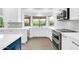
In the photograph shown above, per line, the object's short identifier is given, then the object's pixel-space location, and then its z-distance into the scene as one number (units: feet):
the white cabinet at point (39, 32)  15.05
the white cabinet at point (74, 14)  5.24
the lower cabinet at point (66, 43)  4.80
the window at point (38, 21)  15.69
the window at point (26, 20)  15.32
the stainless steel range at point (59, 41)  6.19
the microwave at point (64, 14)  6.48
